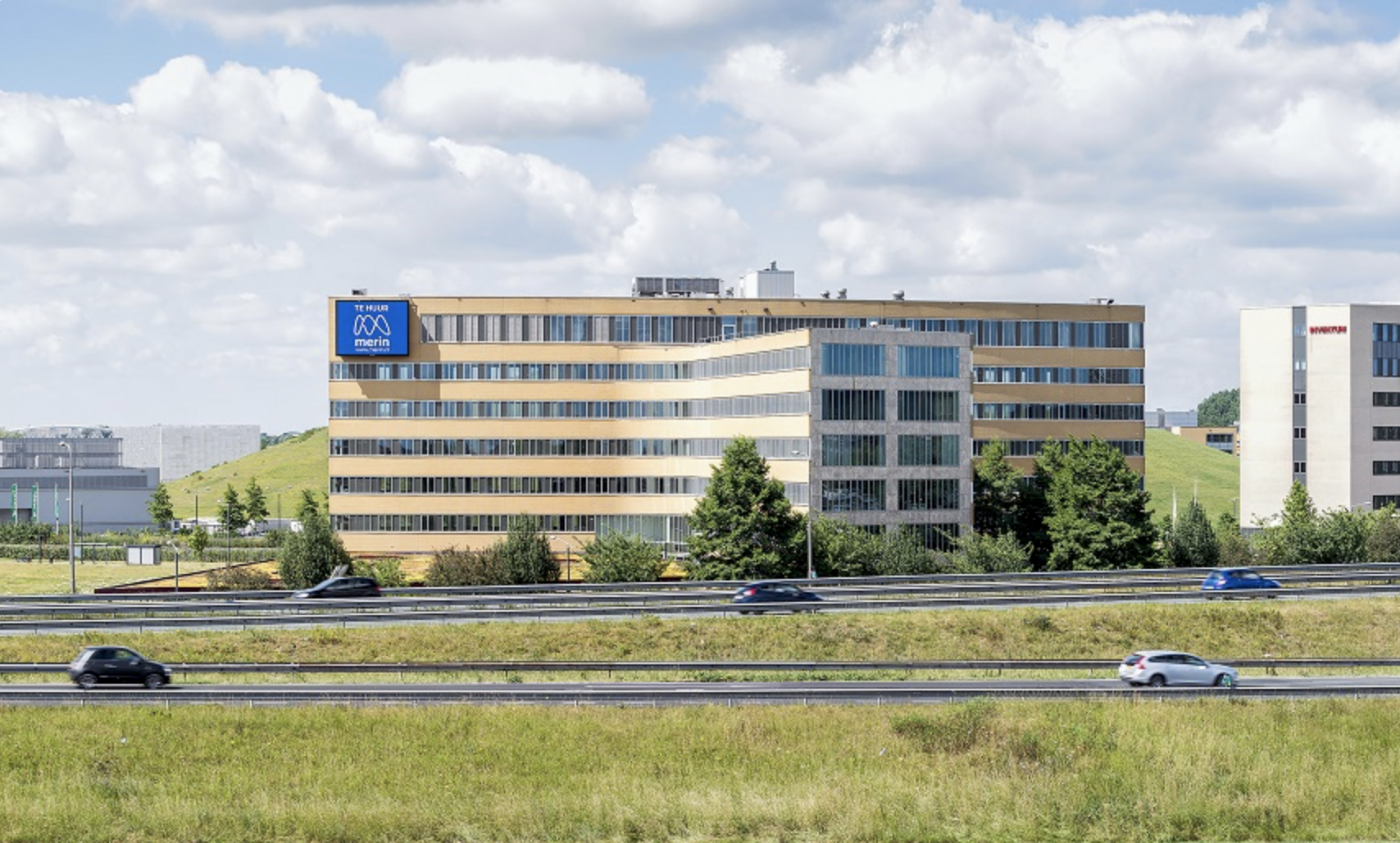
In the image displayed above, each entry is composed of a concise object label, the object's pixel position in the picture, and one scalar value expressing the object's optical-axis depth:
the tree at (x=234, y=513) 159.62
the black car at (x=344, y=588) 75.94
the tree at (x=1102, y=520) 89.50
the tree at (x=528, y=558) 89.81
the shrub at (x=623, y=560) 85.31
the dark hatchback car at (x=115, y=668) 50.84
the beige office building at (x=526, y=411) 115.00
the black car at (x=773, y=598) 67.44
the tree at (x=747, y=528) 82.12
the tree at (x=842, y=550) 84.75
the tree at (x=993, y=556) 86.62
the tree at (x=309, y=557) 89.44
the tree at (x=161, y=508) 168.88
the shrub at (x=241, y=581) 90.94
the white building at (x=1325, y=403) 134.75
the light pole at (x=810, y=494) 92.25
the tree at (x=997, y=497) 102.06
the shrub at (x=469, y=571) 90.06
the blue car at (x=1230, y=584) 70.06
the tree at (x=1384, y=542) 95.57
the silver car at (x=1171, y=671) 51.22
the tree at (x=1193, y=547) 96.50
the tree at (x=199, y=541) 121.62
